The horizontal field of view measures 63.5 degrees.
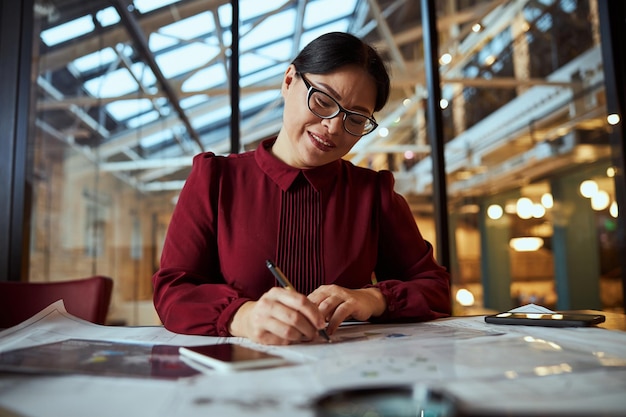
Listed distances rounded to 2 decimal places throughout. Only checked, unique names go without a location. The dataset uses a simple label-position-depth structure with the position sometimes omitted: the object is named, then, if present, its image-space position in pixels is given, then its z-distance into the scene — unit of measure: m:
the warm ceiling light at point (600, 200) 3.49
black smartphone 1.05
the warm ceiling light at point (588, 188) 3.98
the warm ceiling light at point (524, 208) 4.79
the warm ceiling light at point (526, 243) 4.74
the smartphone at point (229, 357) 0.65
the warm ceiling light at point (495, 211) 4.45
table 0.48
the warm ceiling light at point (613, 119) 2.73
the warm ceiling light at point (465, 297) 3.69
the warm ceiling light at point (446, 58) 3.89
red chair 1.60
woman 1.26
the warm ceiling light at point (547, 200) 4.76
